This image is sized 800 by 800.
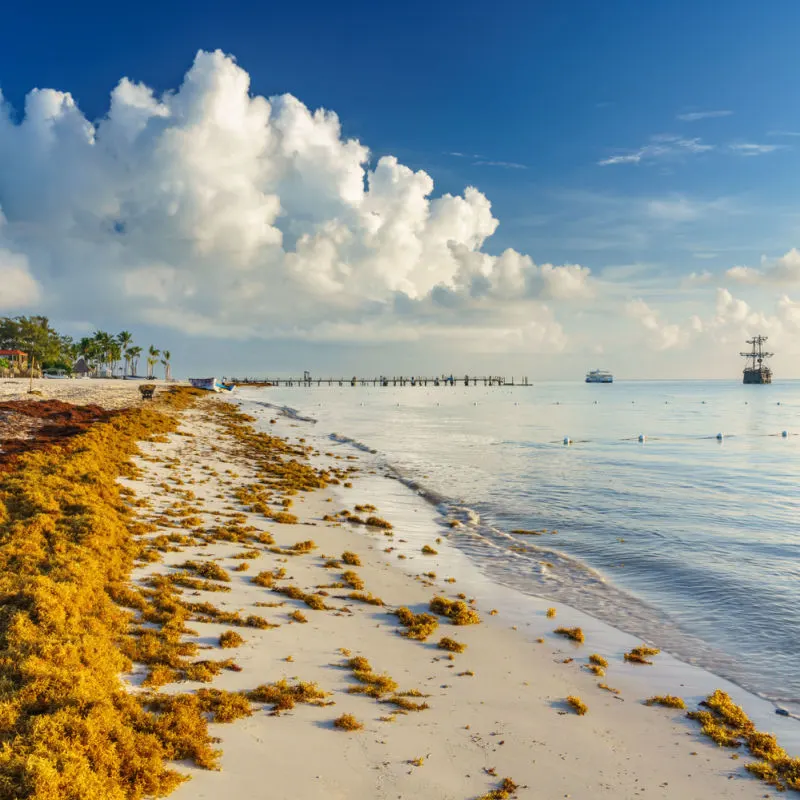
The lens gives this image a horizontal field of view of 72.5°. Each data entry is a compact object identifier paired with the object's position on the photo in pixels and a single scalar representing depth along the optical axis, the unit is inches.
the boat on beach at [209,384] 4456.2
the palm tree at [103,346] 6943.9
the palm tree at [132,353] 7736.2
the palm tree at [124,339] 7505.9
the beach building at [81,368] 6220.5
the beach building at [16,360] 4411.9
